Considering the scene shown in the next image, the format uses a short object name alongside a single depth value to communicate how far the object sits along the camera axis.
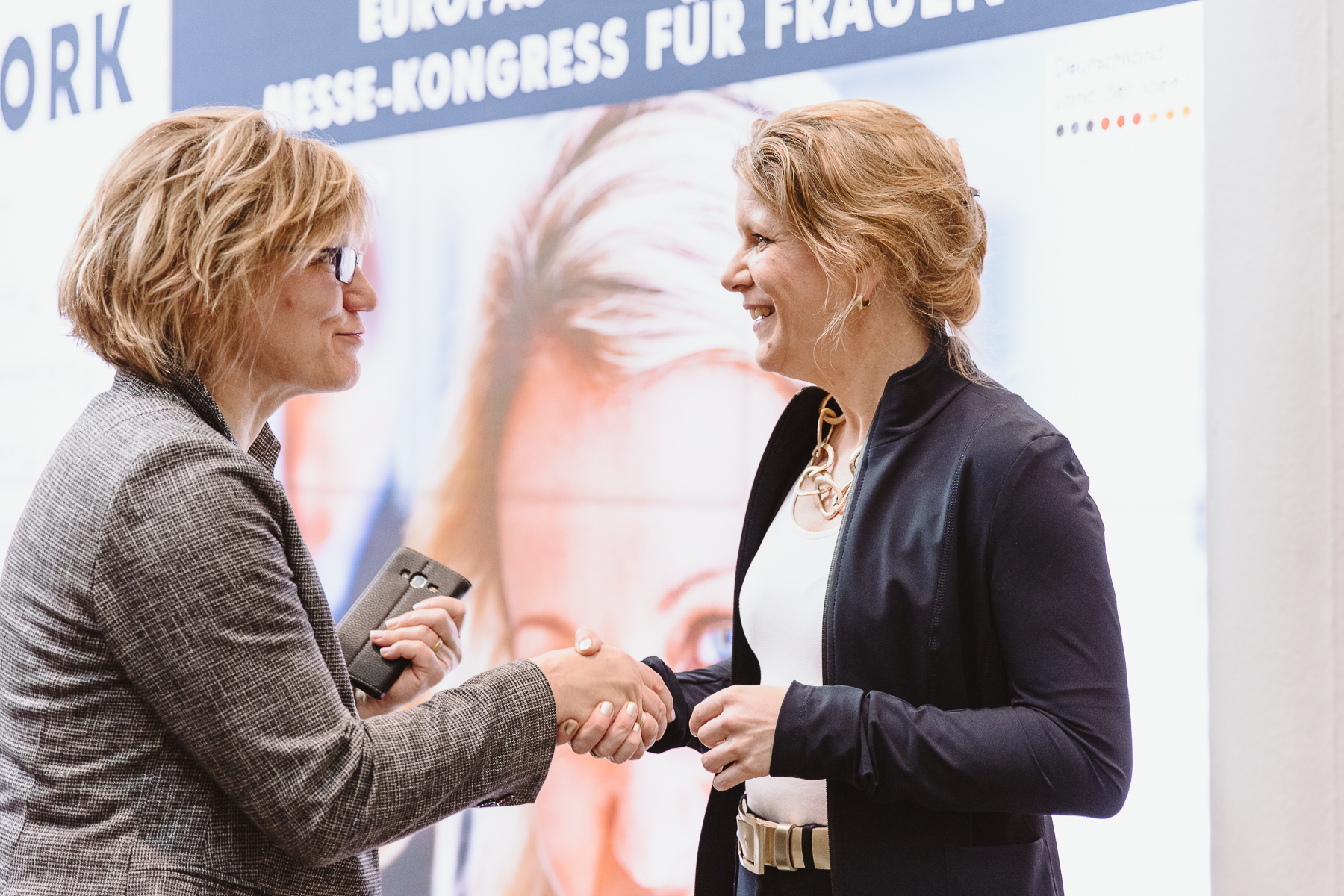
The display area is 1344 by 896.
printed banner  2.50
